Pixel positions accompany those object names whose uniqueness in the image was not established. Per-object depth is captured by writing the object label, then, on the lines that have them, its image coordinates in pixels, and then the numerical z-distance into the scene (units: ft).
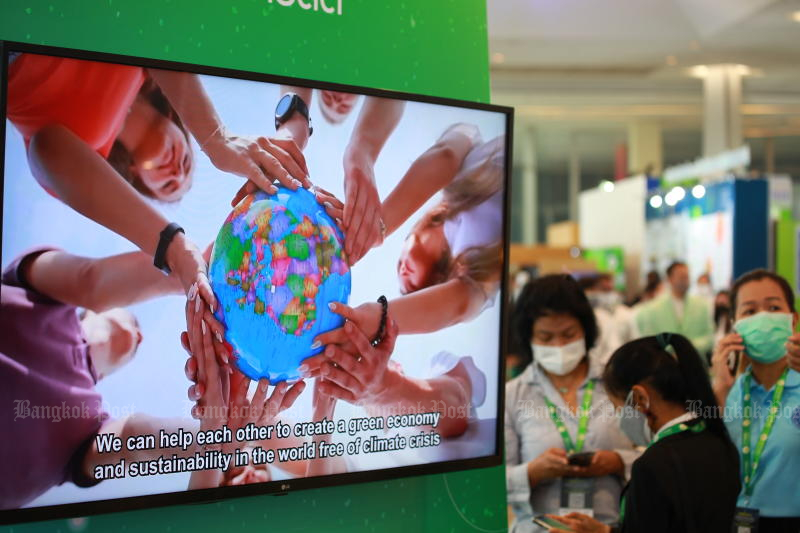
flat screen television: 6.68
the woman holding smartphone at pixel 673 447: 7.90
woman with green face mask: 10.03
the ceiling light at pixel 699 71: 42.29
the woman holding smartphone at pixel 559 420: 10.08
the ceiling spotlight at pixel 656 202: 39.37
